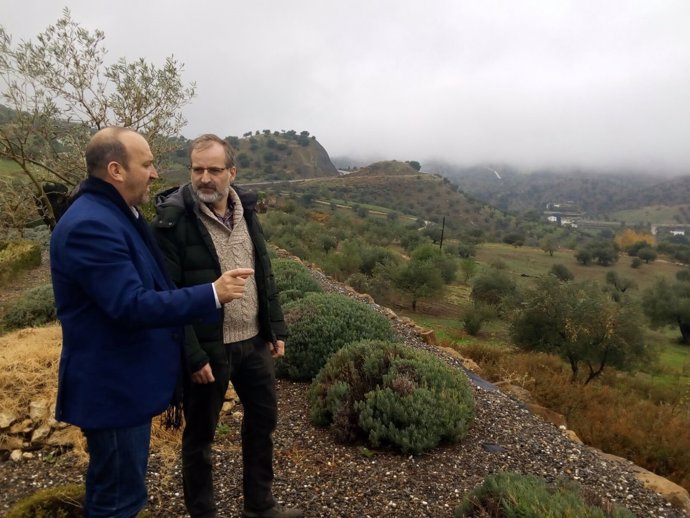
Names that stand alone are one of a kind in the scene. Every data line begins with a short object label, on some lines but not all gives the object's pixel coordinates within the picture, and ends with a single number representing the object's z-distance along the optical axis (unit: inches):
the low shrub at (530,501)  109.7
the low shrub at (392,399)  167.6
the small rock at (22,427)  161.0
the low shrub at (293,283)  344.8
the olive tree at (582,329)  716.7
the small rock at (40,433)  160.3
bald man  71.1
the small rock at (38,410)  166.2
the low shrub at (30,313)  335.3
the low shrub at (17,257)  479.9
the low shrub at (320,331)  230.5
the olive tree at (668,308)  1316.4
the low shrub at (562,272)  1989.4
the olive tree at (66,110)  267.1
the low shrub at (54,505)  117.5
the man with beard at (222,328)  103.5
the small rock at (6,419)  161.2
